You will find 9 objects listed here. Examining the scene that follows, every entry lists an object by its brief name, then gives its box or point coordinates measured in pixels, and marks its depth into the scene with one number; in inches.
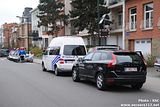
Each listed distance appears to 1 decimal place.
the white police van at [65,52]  765.3
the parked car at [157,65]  704.2
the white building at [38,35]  2785.7
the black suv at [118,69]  503.5
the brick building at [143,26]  1156.5
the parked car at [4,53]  2498.8
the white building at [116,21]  1569.9
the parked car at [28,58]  1574.2
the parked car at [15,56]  1611.7
